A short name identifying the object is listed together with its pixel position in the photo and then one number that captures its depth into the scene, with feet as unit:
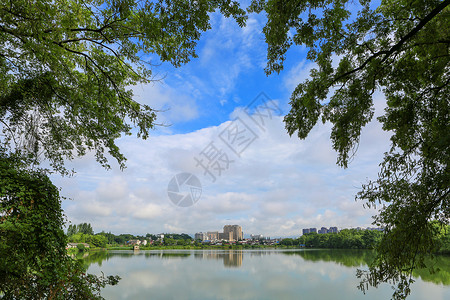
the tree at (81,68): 10.14
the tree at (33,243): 9.61
